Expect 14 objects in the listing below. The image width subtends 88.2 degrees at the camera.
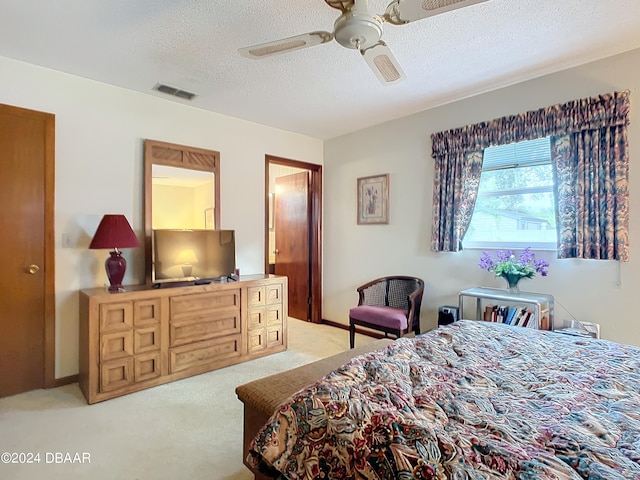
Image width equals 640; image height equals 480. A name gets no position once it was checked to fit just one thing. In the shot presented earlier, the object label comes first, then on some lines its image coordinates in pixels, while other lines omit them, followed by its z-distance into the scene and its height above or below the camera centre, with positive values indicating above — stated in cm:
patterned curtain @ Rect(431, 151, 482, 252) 332 +46
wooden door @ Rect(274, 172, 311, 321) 498 +5
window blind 297 +81
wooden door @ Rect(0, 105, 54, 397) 260 -5
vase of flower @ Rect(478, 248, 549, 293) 283 -23
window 297 +39
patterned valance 254 +102
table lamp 273 +1
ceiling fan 149 +107
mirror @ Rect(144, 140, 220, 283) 325 +56
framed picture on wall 413 +54
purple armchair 333 -73
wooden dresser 255 -80
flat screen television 306 -13
